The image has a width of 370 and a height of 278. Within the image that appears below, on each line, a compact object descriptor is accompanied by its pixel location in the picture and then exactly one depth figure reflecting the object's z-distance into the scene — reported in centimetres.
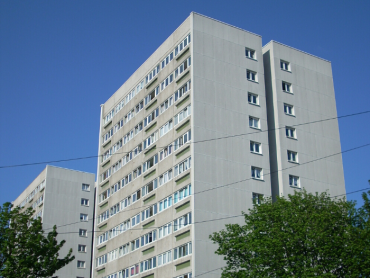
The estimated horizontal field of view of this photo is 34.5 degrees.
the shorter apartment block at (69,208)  8969
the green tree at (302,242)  3931
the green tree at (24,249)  4125
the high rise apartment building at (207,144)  5469
